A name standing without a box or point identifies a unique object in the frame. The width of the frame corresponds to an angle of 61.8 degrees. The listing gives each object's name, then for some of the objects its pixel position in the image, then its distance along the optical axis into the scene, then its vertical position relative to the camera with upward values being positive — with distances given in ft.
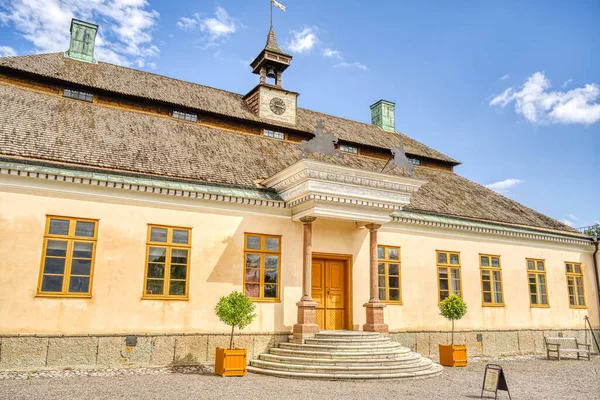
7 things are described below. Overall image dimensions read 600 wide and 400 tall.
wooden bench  54.35 -4.09
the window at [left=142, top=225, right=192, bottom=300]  41.63 +3.64
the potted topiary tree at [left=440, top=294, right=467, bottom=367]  46.91 -3.46
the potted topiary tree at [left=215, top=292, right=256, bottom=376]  37.63 -1.04
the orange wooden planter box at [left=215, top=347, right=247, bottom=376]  37.47 -4.05
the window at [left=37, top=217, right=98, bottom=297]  38.06 +3.67
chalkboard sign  27.96 -3.89
